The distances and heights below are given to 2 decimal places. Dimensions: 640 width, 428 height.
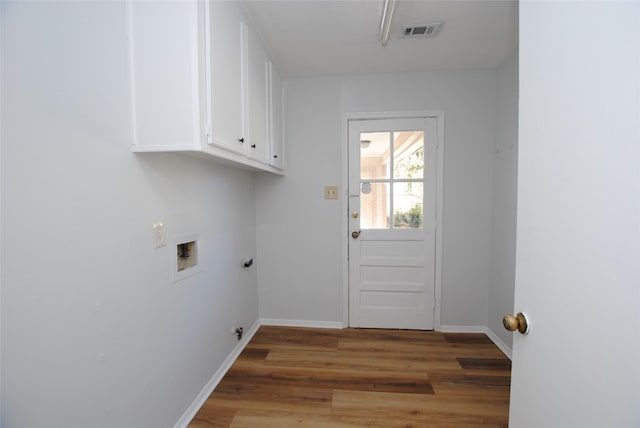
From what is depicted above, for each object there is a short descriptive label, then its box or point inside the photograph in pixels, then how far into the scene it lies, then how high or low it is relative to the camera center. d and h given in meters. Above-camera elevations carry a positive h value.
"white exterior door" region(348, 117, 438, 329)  2.55 -0.19
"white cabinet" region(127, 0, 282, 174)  1.14 +0.55
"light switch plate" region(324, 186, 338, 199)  2.62 +0.10
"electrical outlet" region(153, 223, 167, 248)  1.33 -0.16
